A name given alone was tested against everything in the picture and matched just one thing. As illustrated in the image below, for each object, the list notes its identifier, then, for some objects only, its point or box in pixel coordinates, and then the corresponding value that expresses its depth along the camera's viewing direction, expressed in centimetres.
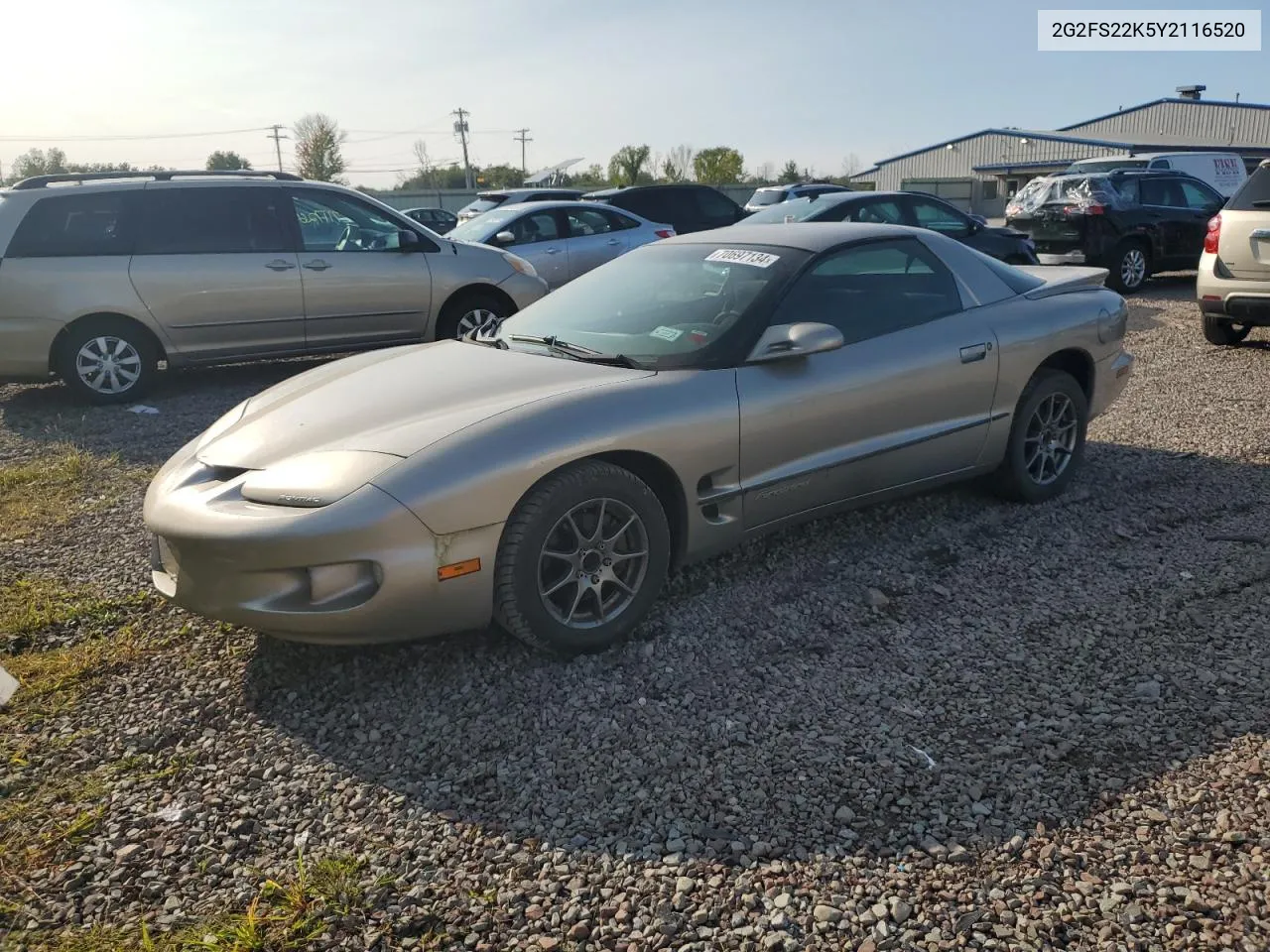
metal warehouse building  4859
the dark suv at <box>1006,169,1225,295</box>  1355
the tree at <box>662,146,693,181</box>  7128
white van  1723
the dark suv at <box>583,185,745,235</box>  1519
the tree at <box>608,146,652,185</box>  6669
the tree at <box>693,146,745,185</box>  7356
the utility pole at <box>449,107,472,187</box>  7650
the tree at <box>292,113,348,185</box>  6291
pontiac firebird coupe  313
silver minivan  740
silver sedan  1177
